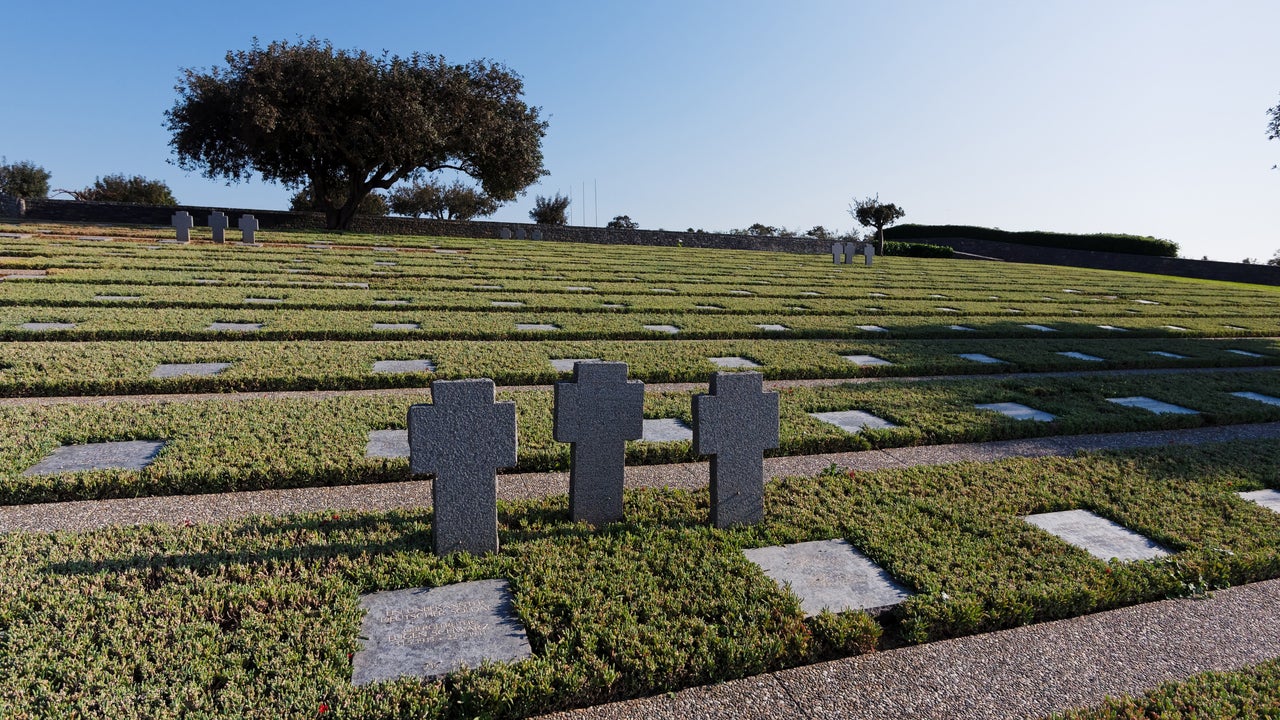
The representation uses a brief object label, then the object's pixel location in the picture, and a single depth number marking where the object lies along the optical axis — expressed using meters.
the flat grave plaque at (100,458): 4.15
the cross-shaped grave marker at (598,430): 3.51
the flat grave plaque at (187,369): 6.39
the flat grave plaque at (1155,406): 6.54
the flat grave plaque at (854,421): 5.71
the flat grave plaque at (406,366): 6.94
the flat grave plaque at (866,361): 8.40
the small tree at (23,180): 46.12
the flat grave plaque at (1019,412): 6.24
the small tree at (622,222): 56.59
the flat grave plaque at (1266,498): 4.34
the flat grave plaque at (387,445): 4.59
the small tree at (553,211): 49.06
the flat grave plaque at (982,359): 8.89
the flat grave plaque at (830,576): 3.05
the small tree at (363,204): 49.31
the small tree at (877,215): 35.88
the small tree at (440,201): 53.66
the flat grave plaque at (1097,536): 3.63
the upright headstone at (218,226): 19.78
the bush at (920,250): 37.28
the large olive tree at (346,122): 27.36
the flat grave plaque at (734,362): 7.97
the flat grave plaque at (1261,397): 7.36
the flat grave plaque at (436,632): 2.53
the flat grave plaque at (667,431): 5.24
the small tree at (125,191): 44.28
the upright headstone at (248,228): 19.86
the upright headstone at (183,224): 19.45
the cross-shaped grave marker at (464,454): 3.16
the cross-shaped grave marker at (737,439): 3.55
